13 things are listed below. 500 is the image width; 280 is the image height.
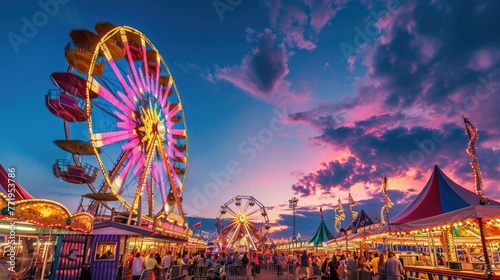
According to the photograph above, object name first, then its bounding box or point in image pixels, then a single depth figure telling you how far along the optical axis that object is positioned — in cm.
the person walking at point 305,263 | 1747
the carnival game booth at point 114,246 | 1446
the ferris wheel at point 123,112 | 1700
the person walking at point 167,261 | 1424
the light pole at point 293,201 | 3880
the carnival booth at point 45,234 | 902
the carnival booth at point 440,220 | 976
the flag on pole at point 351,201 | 4225
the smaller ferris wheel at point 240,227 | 5000
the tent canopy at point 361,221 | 3219
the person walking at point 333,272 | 1192
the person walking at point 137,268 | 1129
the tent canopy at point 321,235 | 3475
